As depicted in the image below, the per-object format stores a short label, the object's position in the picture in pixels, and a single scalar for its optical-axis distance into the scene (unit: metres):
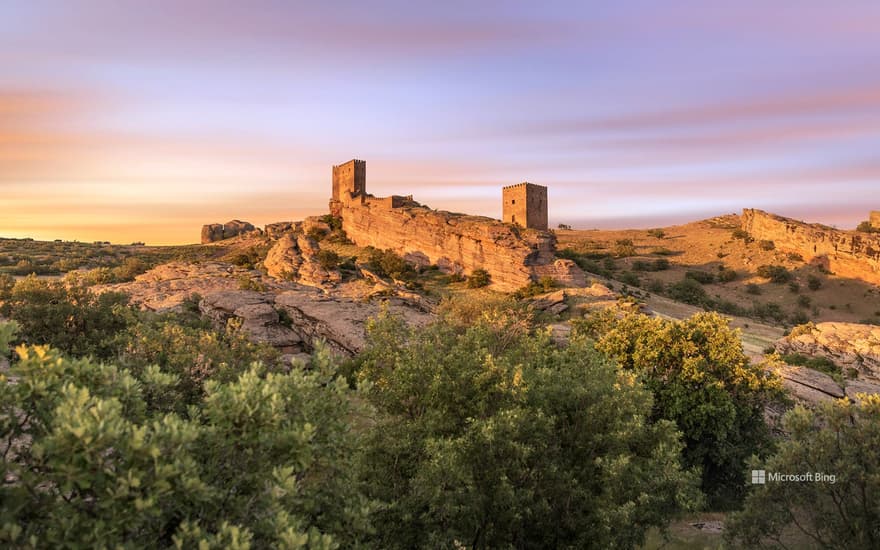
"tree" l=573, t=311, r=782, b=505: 21.77
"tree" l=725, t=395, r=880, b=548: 10.73
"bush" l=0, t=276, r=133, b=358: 23.05
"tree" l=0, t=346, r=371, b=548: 5.30
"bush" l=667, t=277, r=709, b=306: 68.31
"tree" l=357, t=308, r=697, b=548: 10.35
